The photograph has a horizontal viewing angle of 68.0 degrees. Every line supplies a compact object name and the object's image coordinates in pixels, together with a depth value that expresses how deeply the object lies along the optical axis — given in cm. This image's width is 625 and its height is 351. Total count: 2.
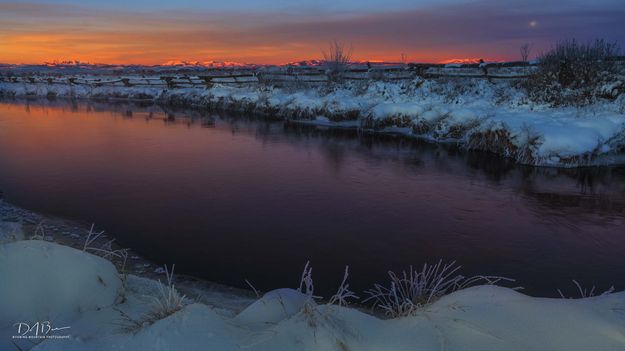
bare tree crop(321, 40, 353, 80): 3594
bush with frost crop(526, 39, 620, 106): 2034
